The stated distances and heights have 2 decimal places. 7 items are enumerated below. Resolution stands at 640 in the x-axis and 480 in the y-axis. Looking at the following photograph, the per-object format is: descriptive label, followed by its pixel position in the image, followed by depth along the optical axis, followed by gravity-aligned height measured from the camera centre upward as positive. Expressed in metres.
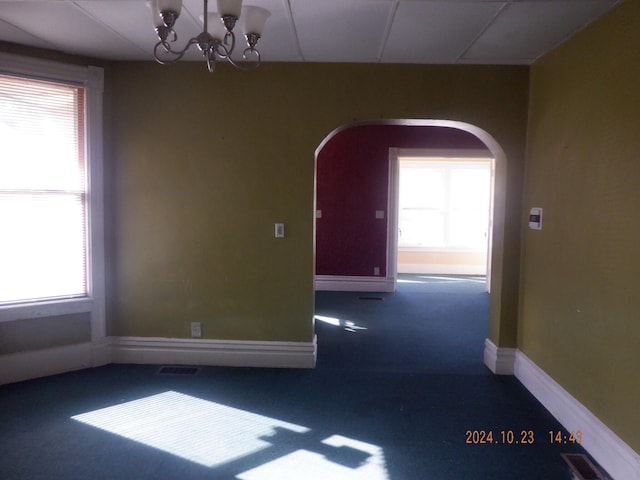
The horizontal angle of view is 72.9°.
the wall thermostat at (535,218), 3.08 +0.03
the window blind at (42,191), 3.12 +0.17
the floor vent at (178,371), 3.38 -1.22
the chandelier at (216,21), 1.86 +0.90
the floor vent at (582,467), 2.17 -1.26
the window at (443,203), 8.78 +0.36
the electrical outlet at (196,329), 3.55 -0.92
